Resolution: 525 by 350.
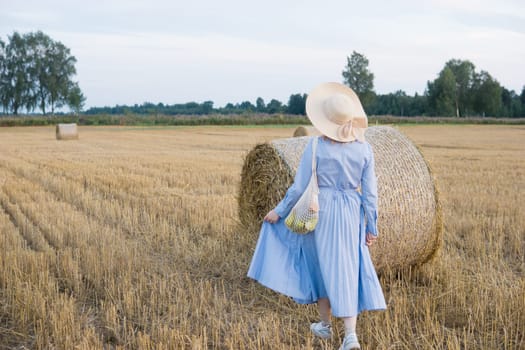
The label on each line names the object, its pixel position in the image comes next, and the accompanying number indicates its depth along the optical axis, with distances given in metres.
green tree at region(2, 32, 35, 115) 83.38
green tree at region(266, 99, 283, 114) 103.60
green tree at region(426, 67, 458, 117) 87.69
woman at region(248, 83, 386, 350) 3.80
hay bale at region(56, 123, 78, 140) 29.66
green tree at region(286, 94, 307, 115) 102.34
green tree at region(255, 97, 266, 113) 106.88
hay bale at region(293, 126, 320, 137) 22.04
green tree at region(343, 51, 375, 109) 88.00
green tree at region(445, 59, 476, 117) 91.44
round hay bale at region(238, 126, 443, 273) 5.21
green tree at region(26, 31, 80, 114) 84.69
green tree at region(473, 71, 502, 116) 89.38
